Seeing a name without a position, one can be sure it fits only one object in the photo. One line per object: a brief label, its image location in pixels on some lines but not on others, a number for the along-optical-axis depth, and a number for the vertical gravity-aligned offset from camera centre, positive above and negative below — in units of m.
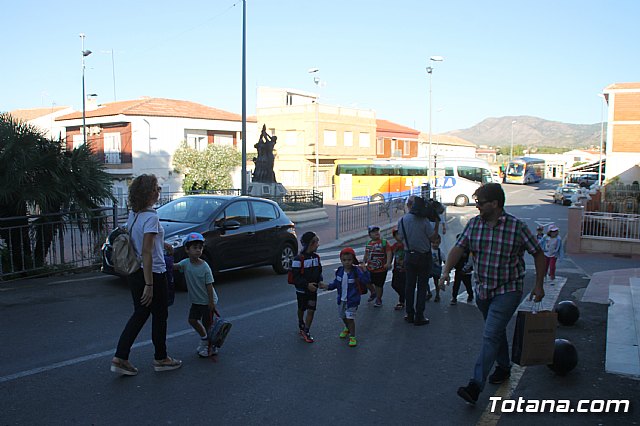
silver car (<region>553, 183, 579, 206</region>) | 39.75 -2.55
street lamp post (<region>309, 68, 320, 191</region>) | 42.38 +1.81
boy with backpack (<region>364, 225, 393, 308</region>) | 7.97 -1.36
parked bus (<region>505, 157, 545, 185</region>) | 67.56 -1.64
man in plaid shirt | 4.63 -0.87
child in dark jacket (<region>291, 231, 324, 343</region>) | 6.39 -1.30
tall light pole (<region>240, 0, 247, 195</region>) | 18.58 +2.38
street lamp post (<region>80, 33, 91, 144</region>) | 33.34 +5.76
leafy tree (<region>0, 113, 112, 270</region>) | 9.27 -0.48
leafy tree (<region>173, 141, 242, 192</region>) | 36.91 -0.56
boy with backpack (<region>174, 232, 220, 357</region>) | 5.66 -1.29
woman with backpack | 4.99 -0.96
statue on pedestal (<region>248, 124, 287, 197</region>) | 25.34 -0.63
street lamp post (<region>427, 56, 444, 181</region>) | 32.92 +4.97
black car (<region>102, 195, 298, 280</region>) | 9.53 -1.29
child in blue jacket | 6.45 -1.45
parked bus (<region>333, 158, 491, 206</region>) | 38.97 -1.46
